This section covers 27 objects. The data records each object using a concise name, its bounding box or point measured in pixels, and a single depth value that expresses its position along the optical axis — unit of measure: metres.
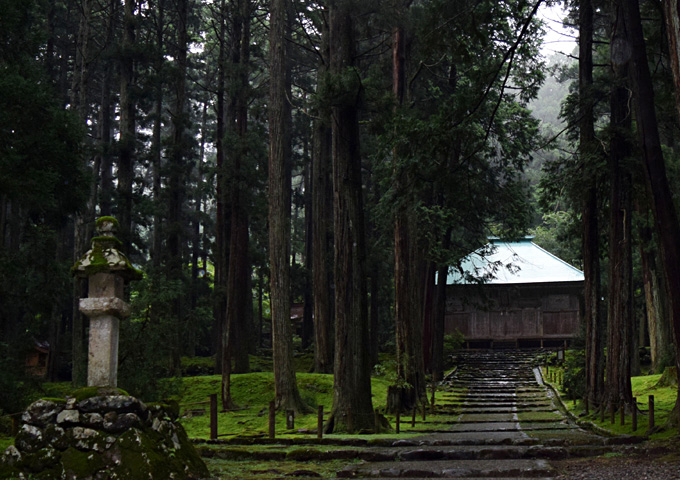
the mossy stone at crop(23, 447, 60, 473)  6.83
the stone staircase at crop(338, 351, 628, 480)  8.69
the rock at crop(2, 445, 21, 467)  6.85
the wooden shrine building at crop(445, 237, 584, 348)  34.81
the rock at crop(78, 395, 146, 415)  7.24
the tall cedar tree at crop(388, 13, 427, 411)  19.25
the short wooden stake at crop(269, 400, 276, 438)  12.64
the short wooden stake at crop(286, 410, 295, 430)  15.79
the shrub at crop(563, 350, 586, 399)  20.44
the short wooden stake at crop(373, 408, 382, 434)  14.48
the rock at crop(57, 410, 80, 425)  7.12
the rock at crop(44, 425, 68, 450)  7.02
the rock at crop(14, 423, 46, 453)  6.95
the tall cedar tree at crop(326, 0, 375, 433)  14.59
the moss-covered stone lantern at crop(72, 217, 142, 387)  7.72
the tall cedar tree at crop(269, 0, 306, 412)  19.52
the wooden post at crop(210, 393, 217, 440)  12.62
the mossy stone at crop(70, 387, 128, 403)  7.29
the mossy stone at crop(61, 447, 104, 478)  6.83
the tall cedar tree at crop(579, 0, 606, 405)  16.83
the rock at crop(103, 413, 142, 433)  7.20
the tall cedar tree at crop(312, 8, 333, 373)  24.28
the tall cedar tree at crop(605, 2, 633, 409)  14.95
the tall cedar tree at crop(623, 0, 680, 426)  10.77
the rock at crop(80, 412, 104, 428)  7.16
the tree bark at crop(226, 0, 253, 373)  23.38
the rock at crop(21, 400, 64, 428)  7.10
